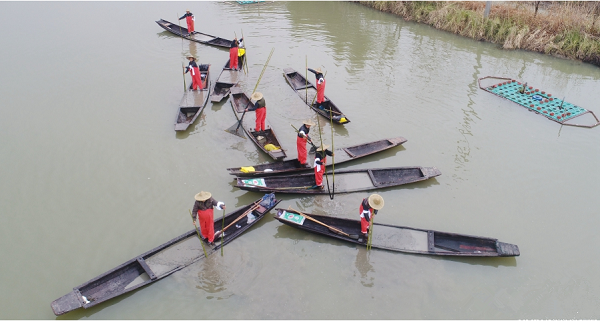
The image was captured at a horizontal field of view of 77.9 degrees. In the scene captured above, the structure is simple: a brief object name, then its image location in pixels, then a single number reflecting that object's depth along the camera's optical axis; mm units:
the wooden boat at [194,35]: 19580
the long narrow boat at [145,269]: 7379
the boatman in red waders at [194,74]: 14344
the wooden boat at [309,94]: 13555
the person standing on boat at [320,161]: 9992
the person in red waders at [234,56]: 16292
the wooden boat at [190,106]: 12981
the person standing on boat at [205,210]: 8273
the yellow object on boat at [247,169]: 10544
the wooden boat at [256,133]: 11305
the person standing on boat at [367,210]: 8211
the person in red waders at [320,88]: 13680
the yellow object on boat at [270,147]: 11688
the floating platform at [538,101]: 14109
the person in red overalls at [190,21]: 19770
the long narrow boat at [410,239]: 8719
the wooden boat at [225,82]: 14852
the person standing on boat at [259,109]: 12015
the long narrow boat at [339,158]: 10633
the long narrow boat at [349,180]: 10289
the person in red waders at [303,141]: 10463
